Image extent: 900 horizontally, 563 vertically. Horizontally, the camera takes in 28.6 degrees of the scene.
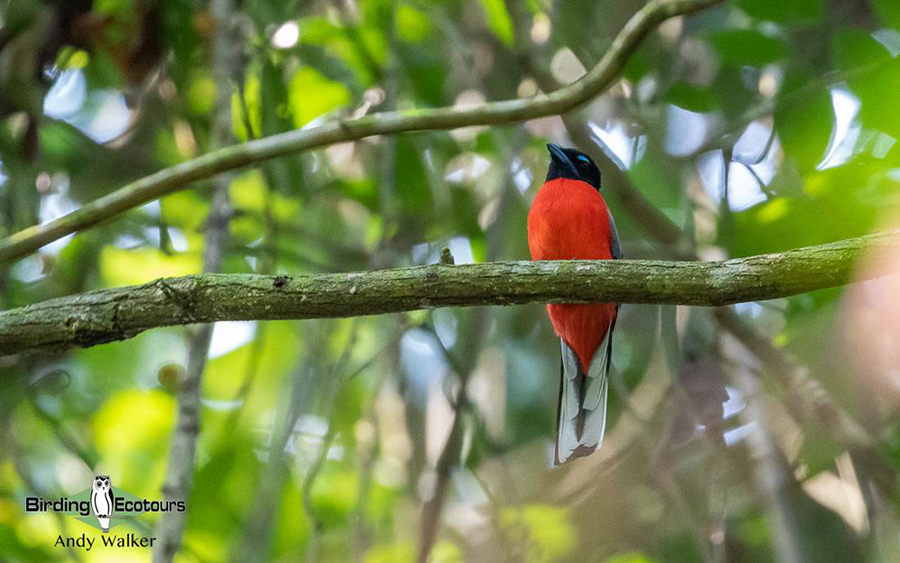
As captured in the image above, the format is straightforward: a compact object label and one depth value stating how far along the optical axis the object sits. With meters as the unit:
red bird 8.80
